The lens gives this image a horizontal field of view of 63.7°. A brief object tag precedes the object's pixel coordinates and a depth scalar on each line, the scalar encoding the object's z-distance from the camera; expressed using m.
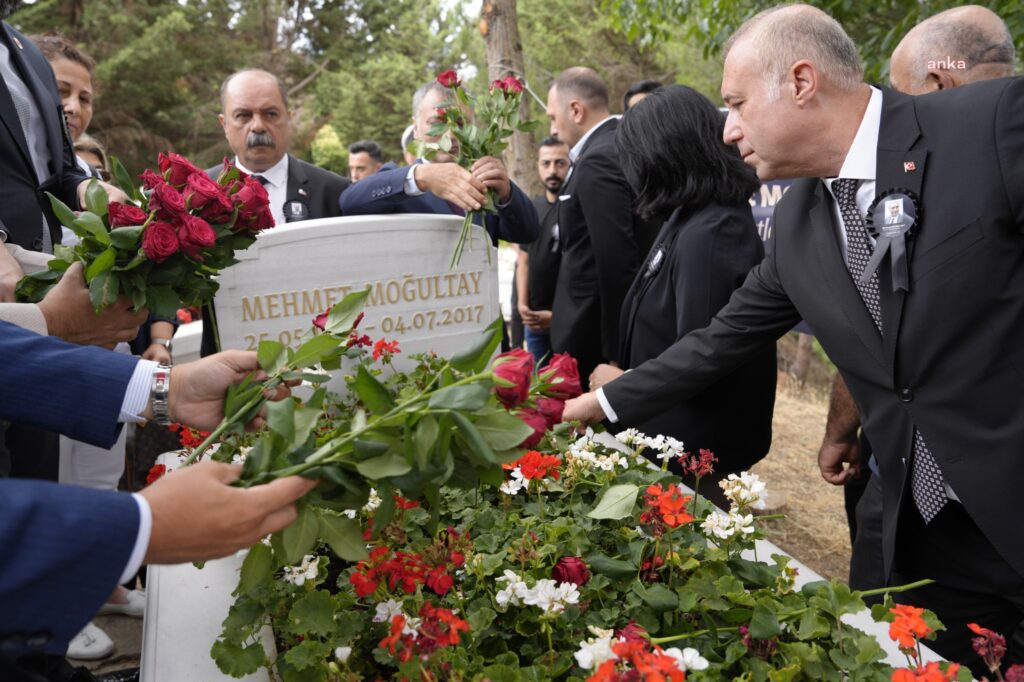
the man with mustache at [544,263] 5.01
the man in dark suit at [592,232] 4.22
